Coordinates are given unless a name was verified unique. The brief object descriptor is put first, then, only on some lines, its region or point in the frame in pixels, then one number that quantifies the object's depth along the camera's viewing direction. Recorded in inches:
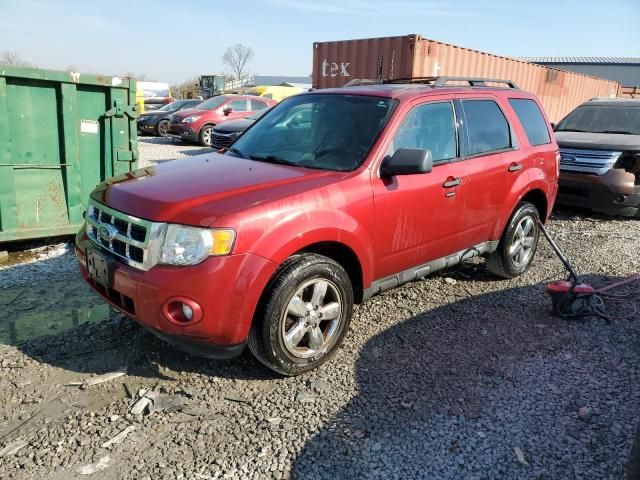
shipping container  469.4
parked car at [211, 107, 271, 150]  496.7
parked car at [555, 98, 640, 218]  285.0
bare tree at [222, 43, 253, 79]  3376.0
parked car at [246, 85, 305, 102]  998.4
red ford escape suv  109.3
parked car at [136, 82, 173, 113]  1121.3
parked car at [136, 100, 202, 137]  719.1
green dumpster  192.5
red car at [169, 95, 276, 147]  620.1
